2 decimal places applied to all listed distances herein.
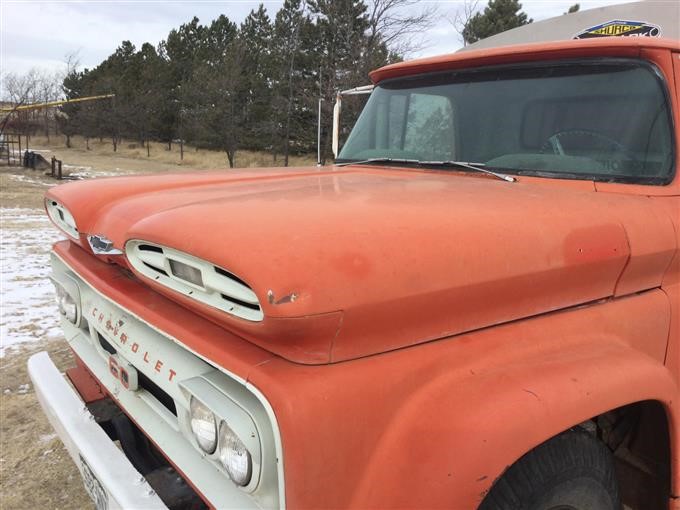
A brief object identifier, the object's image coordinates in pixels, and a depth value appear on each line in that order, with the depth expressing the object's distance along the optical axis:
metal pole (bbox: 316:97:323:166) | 3.88
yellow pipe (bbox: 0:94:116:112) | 28.47
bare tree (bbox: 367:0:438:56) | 19.53
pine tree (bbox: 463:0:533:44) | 24.44
